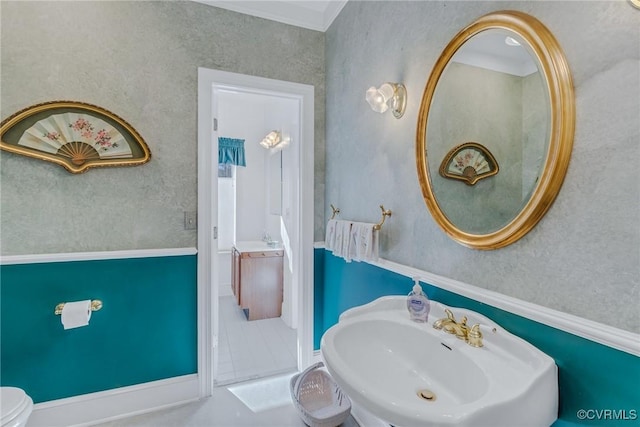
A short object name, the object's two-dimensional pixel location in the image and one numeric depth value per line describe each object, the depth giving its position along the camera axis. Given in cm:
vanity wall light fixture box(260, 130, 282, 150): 353
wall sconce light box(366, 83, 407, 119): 144
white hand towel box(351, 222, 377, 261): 159
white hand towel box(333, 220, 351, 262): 177
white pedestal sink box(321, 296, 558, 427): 68
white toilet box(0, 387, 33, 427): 124
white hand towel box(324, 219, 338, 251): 195
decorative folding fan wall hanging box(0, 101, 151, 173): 159
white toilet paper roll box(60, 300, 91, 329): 160
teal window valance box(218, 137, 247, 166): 399
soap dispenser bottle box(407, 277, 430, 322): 114
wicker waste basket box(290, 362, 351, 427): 167
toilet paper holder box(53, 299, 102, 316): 164
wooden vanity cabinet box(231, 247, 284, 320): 322
